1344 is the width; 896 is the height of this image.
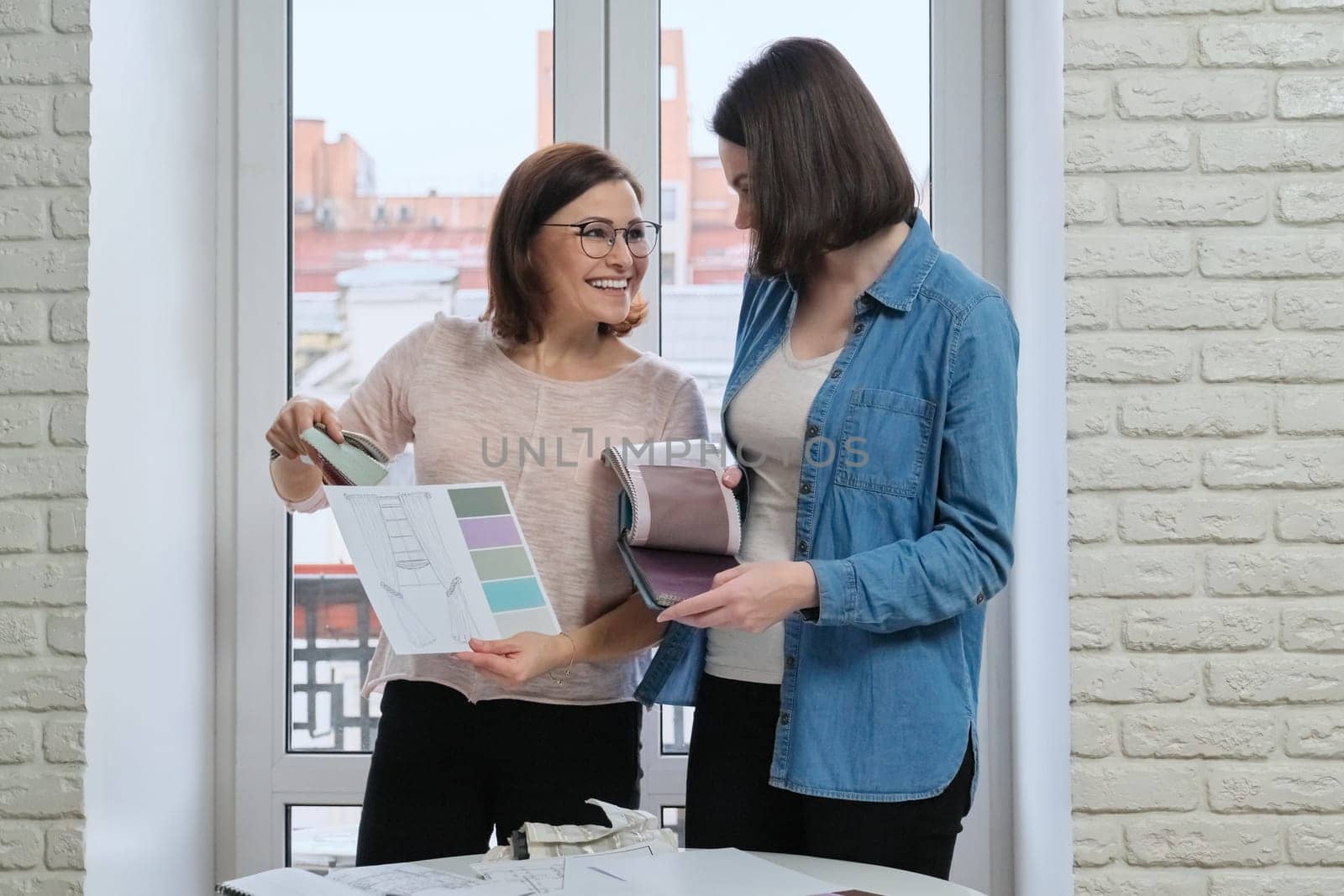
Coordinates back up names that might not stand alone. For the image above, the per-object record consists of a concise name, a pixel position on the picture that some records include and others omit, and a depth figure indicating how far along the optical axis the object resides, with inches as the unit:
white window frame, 179.8
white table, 139.4
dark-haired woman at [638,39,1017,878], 145.9
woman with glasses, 157.6
